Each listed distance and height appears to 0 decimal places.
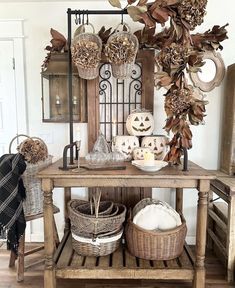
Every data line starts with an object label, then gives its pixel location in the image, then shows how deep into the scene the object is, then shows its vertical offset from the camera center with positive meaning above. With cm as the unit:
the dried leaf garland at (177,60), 167 +36
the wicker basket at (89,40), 184 +44
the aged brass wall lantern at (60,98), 240 +13
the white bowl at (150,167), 171 -35
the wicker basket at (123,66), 184 +34
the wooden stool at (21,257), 203 -113
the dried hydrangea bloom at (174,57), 172 +37
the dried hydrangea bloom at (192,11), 162 +64
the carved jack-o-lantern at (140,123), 211 -8
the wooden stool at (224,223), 197 -92
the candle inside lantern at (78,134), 240 -20
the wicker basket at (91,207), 204 -78
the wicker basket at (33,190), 206 -62
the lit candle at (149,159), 173 -31
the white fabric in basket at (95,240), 185 -91
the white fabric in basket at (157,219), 188 -77
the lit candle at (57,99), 242 +12
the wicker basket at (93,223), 184 -79
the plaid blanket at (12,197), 190 -62
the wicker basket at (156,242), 181 -91
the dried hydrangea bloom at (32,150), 204 -30
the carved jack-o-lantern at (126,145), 208 -26
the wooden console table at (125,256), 167 -89
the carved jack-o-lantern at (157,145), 206 -26
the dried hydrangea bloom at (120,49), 180 +44
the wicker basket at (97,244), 186 -95
